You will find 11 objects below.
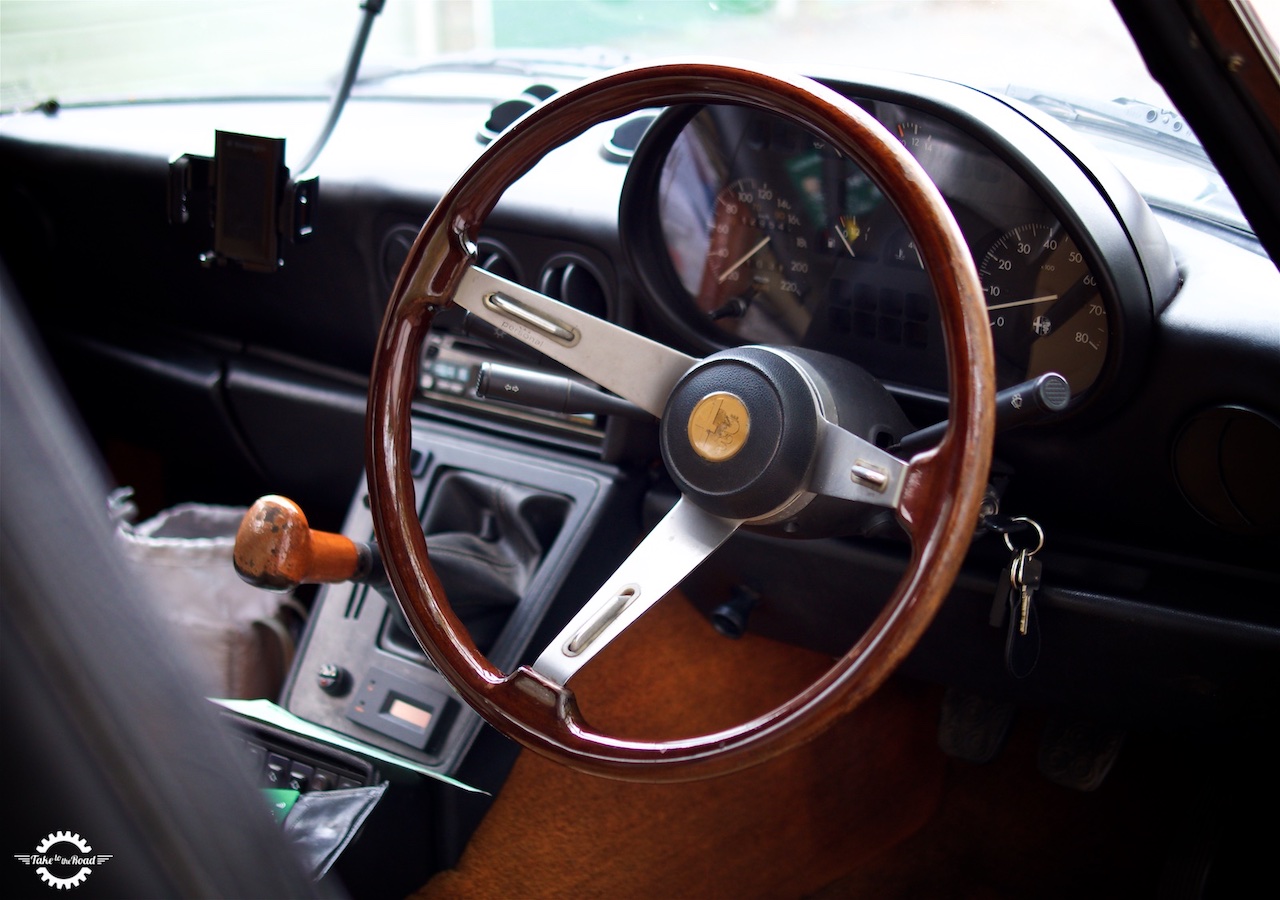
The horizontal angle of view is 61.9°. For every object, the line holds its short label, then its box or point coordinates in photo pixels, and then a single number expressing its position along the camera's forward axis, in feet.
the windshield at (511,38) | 4.30
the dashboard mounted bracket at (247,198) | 5.24
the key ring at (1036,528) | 3.75
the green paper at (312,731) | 4.31
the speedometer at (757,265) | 4.38
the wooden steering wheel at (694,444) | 2.66
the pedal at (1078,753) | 5.14
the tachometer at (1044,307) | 3.74
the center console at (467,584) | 4.73
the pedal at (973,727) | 5.44
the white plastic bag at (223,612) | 5.59
